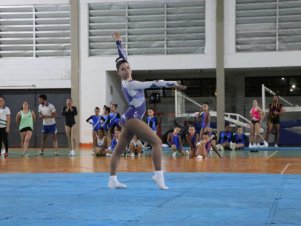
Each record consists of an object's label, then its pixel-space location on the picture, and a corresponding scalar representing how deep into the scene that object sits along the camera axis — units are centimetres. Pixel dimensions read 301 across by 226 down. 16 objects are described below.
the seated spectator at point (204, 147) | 1430
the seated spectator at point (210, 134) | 1461
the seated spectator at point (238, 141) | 1970
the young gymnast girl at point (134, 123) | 674
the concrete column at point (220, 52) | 2247
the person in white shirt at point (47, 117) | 1625
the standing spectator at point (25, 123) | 1573
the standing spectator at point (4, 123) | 1552
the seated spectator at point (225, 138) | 1988
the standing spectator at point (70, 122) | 1627
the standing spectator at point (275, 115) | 1958
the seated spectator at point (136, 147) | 1593
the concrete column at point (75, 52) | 2355
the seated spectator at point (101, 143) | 1588
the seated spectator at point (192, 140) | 1470
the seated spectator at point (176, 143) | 1599
